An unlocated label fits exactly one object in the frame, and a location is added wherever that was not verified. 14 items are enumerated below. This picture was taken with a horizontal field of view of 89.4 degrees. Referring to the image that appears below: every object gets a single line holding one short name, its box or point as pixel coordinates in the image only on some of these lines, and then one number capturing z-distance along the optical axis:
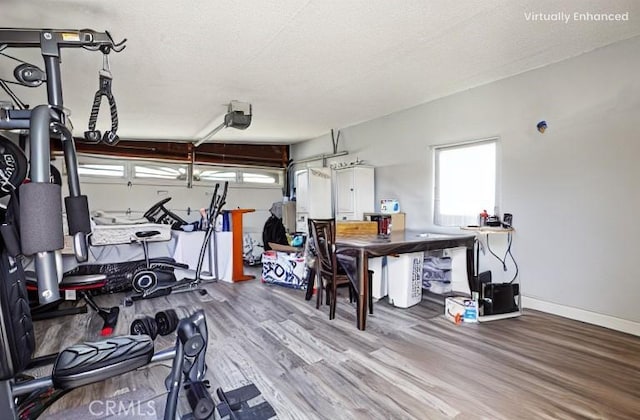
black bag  6.55
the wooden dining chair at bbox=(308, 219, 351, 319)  3.17
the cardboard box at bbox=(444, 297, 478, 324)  3.09
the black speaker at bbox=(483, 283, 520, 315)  3.18
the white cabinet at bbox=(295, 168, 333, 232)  5.74
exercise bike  3.84
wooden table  2.87
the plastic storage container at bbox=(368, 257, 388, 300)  3.85
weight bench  2.95
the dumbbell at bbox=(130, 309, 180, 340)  2.57
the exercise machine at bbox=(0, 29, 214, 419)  1.14
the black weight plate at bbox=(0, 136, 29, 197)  1.27
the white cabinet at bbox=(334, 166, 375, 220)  5.22
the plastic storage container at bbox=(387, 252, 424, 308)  3.49
